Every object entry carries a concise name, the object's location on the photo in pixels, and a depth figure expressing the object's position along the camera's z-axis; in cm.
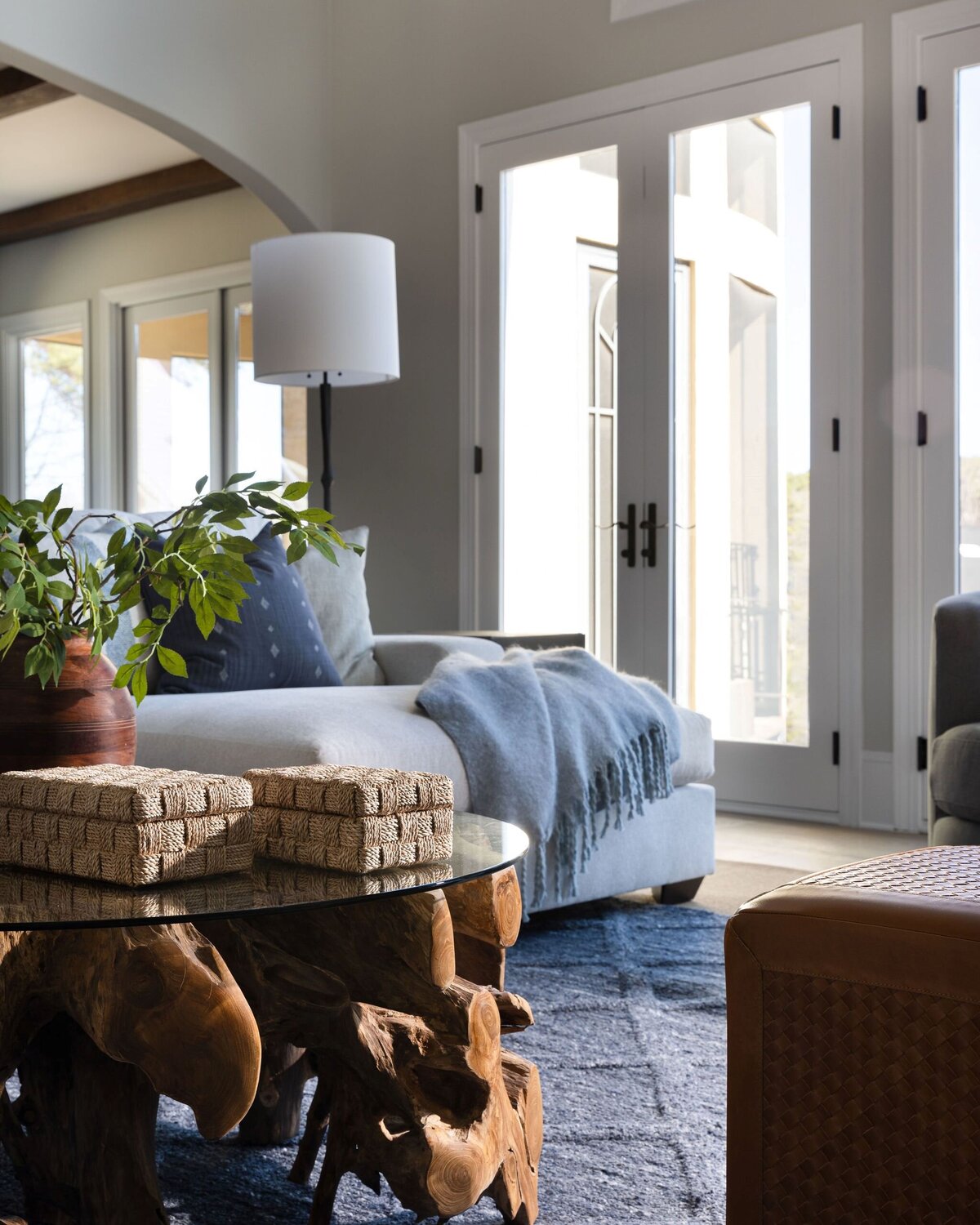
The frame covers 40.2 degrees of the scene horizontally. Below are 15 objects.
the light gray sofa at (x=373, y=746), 232
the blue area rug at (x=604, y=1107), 146
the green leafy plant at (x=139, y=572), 137
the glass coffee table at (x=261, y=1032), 113
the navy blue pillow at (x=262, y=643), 283
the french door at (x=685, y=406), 424
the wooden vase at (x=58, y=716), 138
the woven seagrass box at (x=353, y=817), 124
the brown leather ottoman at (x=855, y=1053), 109
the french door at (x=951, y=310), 392
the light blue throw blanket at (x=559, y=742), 251
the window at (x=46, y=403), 758
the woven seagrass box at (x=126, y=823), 117
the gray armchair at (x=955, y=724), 254
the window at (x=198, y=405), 670
